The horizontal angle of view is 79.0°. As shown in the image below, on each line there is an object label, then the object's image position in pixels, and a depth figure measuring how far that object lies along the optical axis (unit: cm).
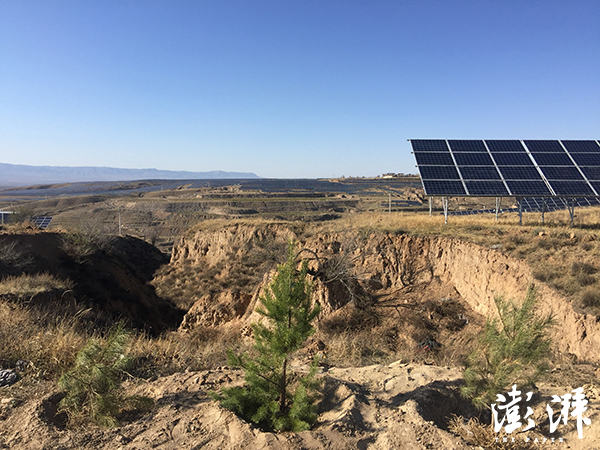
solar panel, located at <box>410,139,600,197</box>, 1883
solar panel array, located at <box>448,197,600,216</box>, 3069
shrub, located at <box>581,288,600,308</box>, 1159
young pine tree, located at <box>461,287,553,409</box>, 577
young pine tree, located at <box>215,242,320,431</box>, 571
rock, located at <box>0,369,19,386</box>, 646
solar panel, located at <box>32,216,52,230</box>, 5619
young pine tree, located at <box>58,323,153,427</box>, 552
